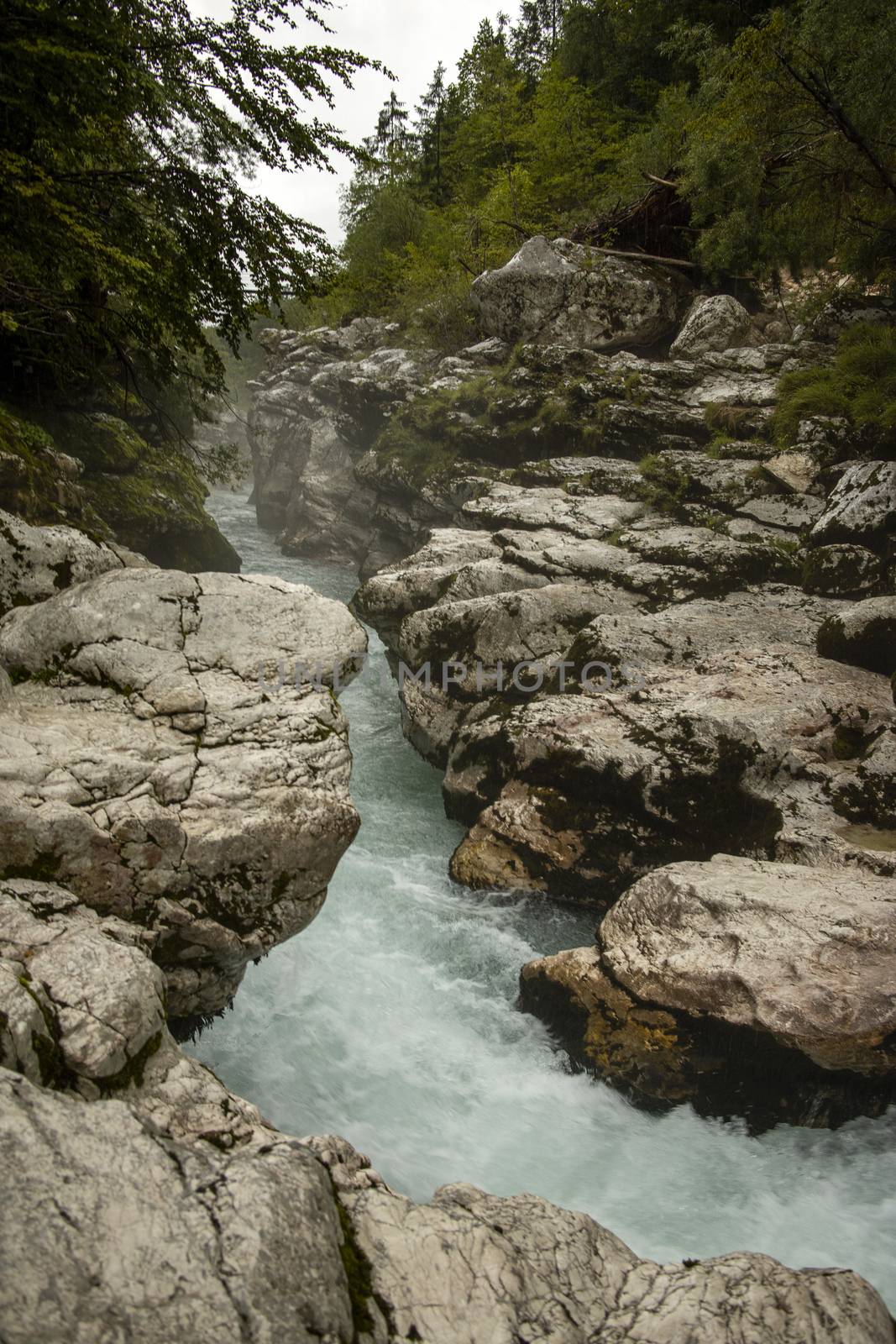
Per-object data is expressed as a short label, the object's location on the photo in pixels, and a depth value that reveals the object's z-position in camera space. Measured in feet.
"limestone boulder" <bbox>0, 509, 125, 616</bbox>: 22.41
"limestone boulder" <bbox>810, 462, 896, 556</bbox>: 33.71
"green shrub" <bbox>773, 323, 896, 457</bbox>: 39.27
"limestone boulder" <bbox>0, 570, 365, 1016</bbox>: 15.56
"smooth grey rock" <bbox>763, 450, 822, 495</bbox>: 40.73
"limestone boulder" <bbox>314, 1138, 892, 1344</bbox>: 9.66
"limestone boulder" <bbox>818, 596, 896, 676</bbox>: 29.94
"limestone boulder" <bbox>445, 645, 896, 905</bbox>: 26.99
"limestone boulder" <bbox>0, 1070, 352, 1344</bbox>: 7.42
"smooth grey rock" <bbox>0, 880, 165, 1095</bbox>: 10.46
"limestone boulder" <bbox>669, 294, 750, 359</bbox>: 55.93
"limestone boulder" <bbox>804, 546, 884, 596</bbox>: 34.22
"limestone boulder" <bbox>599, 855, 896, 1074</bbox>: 18.81
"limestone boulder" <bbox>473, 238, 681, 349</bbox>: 59.52
